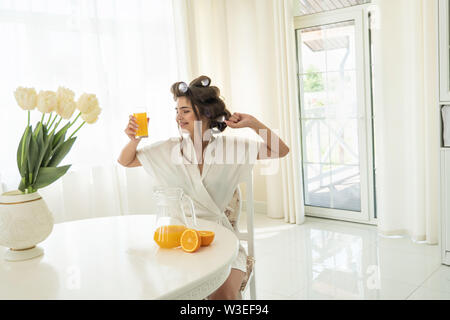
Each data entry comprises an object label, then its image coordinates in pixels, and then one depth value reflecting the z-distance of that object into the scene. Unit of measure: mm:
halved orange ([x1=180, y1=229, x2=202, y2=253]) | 1253
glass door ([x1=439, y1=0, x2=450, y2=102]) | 2605
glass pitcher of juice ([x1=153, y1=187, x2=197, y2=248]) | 1252
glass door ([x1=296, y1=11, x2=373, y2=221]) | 3738
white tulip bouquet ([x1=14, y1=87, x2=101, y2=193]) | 1266
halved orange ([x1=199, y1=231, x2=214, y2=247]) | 1297
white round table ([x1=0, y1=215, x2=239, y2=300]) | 1052
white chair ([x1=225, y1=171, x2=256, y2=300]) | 1797
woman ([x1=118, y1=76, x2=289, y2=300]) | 1874
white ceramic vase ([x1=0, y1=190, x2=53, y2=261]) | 1258
